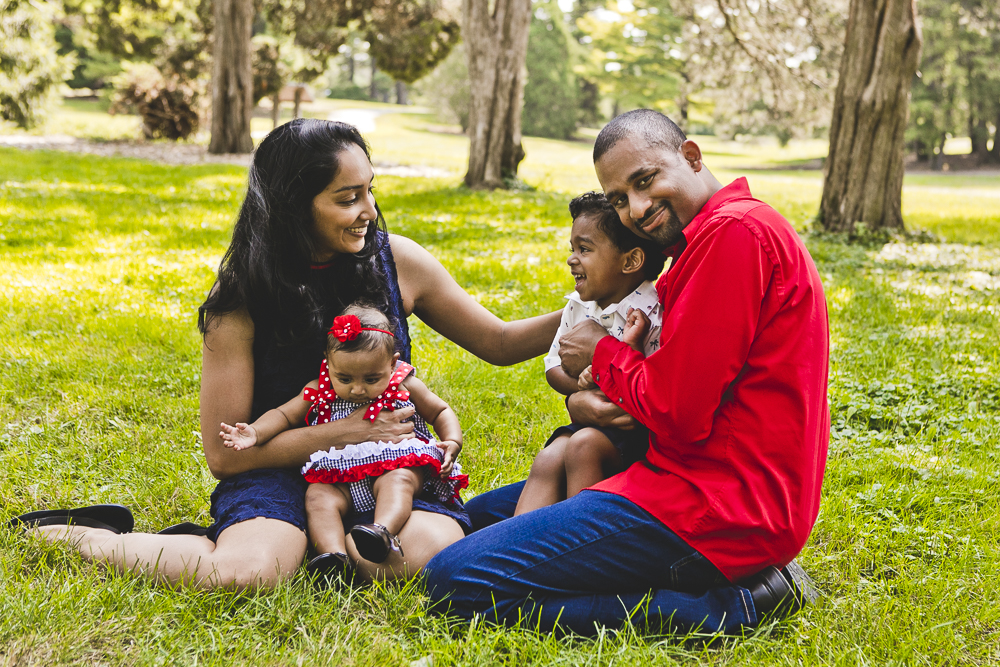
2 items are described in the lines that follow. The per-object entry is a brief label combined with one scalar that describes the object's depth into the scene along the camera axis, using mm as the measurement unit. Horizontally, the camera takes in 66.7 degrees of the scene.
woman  2512
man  1997
